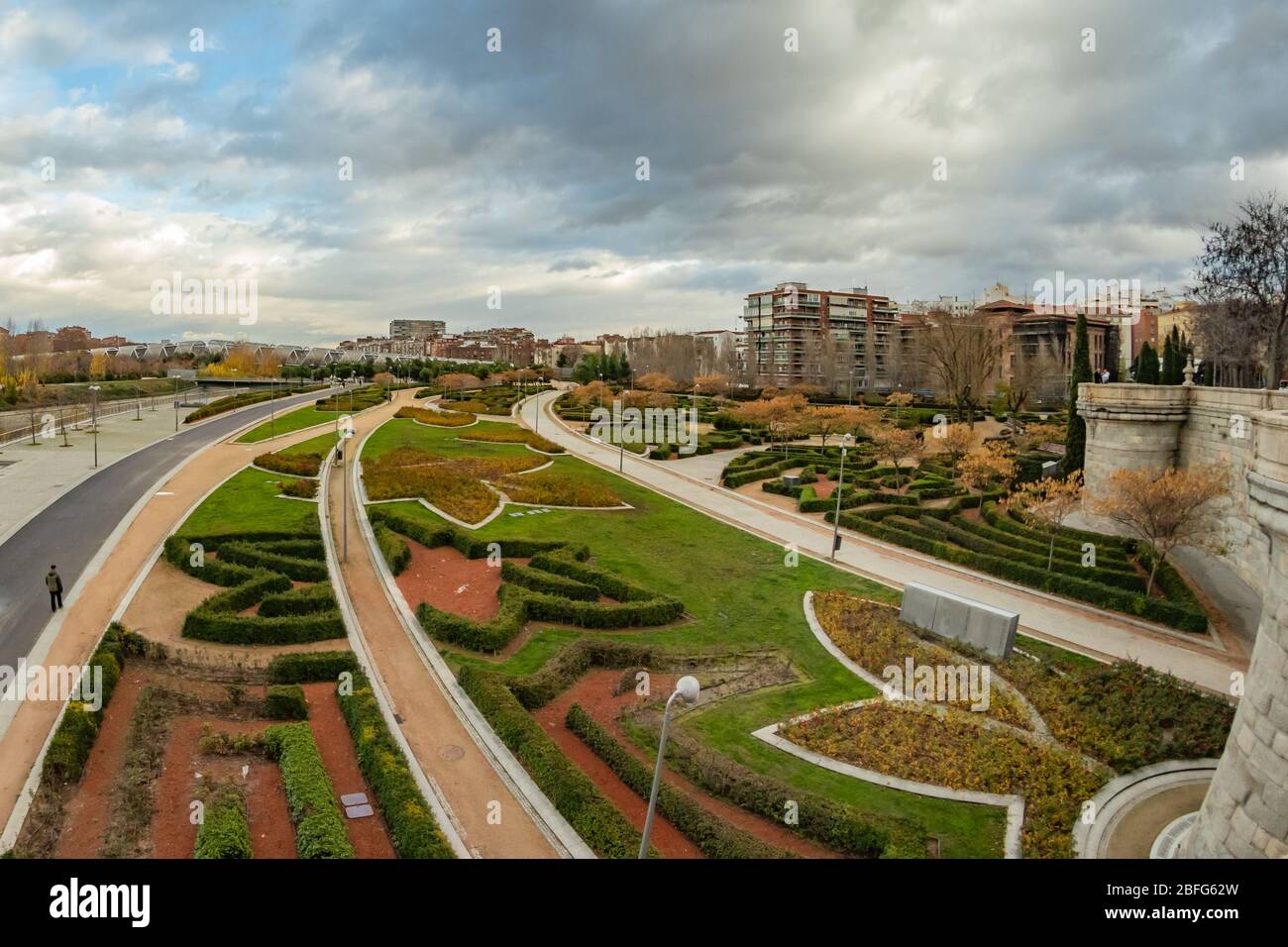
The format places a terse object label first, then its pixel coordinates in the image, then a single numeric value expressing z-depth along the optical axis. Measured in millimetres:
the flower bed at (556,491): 37625
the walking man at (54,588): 21344
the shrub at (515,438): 55406
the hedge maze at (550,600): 20797
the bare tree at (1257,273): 32688
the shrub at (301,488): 35719
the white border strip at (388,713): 13193
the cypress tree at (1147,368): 62859
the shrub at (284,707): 16641
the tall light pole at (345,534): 27125
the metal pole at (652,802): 9969
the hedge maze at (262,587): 20328
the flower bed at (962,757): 14164
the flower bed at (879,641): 18453
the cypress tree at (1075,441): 37594
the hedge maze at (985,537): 25516
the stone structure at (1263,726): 9453
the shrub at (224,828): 11914
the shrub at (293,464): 40312
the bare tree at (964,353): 72669
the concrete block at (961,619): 21125
